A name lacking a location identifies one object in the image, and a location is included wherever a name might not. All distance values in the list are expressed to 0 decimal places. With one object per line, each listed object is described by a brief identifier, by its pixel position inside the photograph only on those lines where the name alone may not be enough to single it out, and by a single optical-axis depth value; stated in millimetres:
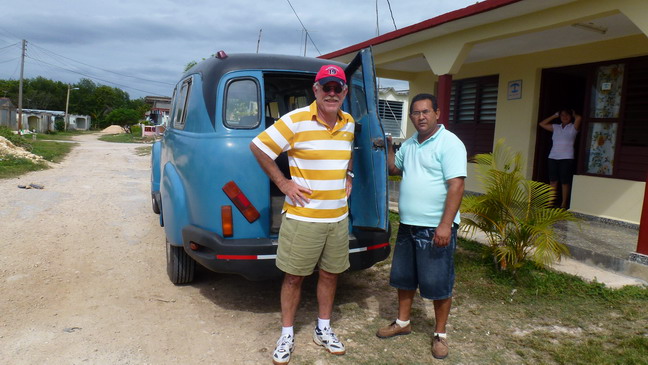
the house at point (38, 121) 45094
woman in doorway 6742
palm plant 4223
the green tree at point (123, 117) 61406
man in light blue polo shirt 2838
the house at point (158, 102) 59766
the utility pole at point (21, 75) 36062
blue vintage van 3271
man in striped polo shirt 2844
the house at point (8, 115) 40969
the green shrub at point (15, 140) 18203
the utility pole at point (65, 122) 53312
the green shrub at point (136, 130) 49088
